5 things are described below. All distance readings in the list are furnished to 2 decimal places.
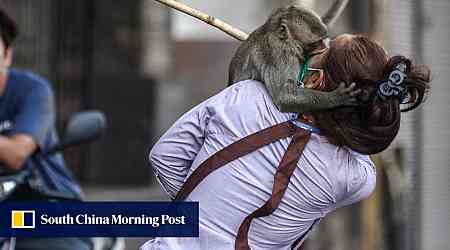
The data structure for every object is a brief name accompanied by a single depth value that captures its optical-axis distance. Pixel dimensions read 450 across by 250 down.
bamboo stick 6.08
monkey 5.89
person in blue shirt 9.02
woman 5.85
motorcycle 9.00
